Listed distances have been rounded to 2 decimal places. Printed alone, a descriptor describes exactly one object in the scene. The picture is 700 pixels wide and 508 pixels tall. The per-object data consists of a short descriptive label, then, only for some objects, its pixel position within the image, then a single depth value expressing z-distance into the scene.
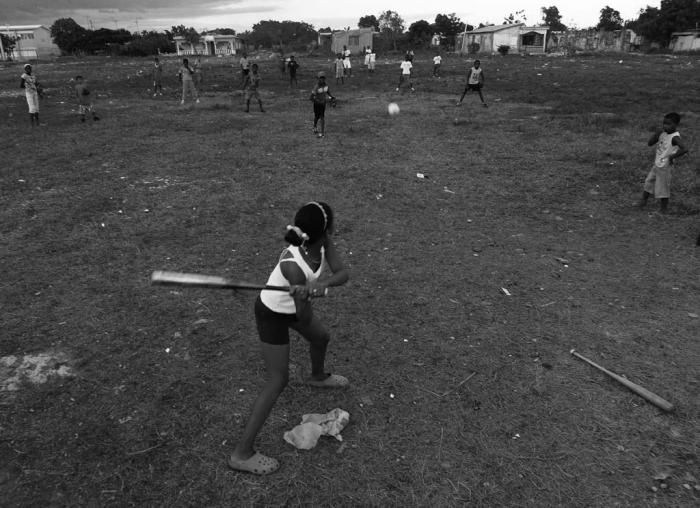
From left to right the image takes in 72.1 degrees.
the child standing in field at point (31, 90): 13.52
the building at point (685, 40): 49.50
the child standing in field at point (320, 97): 12.73
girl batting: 3.02
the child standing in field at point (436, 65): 27.36
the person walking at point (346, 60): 27.09
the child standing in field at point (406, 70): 22.56
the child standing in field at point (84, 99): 14.94
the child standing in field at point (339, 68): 24.97
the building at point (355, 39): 47.75
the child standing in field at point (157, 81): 21.67
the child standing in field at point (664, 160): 7.25
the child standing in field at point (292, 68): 24.11
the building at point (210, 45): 75.06
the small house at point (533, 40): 48.38
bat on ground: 3.78
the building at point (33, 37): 77.06
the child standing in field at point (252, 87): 16.80
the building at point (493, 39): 49.28
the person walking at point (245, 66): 21.69
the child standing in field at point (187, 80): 18.61
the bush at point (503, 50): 44.66
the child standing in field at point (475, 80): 17.27
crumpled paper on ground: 3.48
